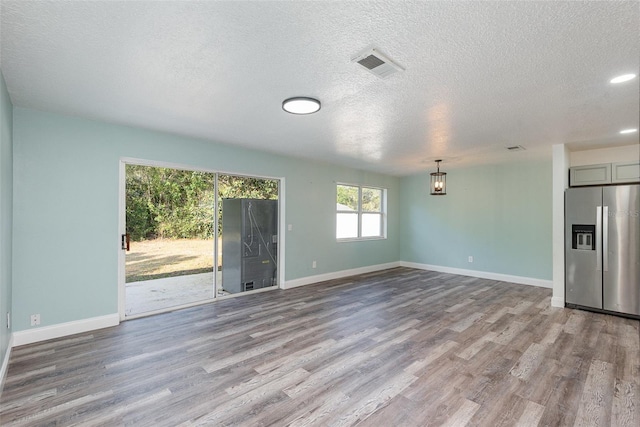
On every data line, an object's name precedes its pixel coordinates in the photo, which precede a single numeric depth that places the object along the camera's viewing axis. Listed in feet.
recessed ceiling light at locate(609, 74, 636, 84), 7.49
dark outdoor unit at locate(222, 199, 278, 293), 16.39
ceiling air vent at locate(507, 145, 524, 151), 14.69
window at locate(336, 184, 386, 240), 21.57
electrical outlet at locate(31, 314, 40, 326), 9.89
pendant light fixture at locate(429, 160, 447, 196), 18.07
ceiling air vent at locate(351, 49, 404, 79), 6.53
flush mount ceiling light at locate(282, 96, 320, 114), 8.98
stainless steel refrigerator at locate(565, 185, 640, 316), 12.66
